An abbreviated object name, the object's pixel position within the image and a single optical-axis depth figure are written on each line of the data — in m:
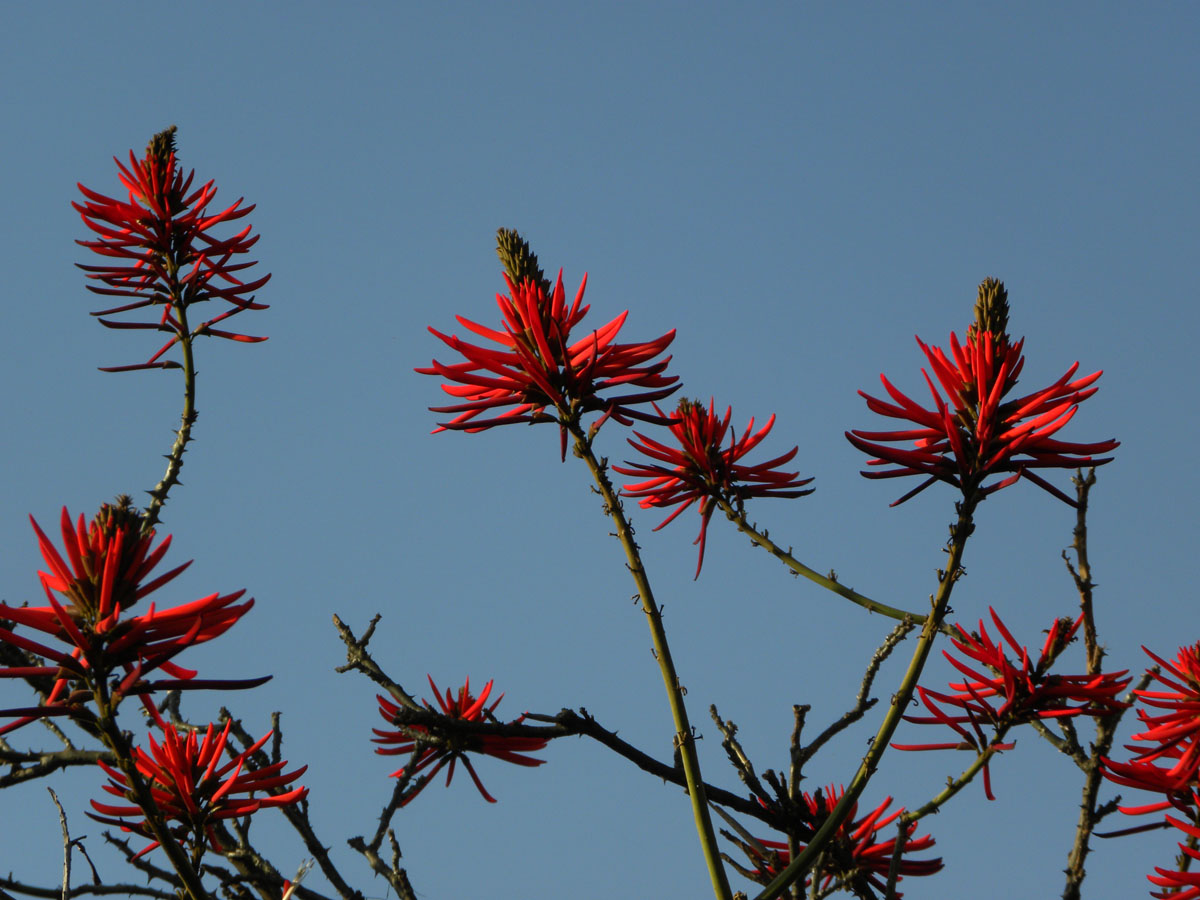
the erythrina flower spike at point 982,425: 4.39
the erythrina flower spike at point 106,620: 3.16
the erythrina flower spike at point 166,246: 7.00
